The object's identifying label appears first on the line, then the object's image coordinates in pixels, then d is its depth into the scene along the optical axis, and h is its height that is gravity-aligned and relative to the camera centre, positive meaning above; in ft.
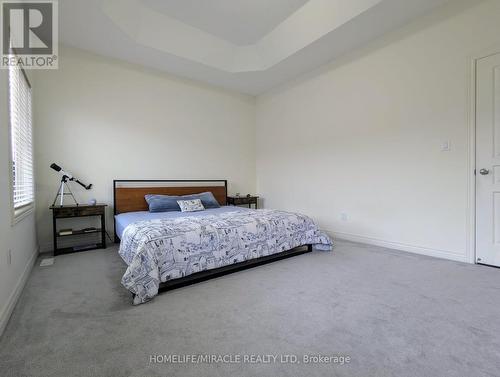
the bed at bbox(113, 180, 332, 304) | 6.72 -1.87
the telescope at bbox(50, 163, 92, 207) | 11.09 +0.15
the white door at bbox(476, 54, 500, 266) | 8.52 +0.88
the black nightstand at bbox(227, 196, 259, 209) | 16.47 -0.93
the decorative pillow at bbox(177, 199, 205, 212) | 12.26 -0.96
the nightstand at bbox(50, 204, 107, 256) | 10.55 -1.28
